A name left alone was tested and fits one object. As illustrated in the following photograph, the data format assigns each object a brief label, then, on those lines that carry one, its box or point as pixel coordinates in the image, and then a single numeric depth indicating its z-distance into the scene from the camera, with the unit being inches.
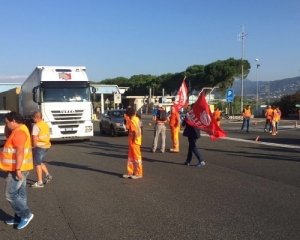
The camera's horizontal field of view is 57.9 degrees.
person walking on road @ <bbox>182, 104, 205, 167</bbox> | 303.0
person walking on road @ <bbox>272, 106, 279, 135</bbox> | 598.6
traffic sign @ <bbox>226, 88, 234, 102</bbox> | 993.5
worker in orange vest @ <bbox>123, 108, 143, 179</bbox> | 255.2
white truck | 484.5
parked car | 608.3
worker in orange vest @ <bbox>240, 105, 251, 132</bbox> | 650.3
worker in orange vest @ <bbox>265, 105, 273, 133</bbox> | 624.9
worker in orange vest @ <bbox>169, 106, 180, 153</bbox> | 399.8
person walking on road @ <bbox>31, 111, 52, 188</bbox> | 235.4
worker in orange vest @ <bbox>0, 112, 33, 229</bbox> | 154.1
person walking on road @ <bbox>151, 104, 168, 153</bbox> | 396.9
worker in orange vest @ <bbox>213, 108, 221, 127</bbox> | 565.9
